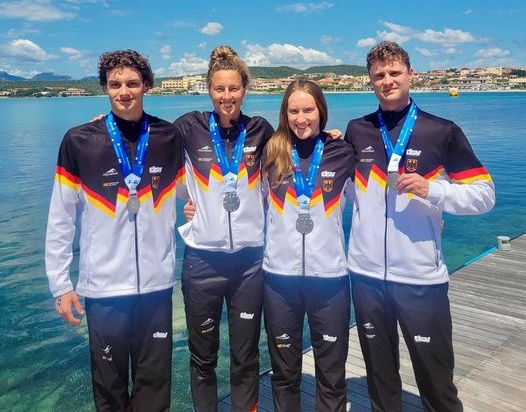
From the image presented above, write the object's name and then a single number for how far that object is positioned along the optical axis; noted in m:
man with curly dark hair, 2.99
